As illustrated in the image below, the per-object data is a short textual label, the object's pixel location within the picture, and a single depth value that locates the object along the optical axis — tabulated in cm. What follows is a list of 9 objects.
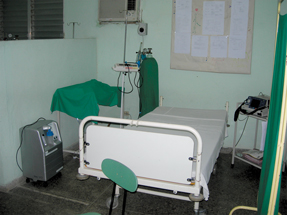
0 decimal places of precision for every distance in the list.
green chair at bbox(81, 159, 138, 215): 158
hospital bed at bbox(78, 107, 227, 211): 184
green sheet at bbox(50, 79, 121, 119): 310
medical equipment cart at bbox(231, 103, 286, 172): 307
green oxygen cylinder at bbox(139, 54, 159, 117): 364
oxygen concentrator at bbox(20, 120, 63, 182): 269
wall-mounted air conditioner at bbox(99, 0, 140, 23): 382
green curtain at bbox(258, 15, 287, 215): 153
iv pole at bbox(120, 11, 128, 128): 353
